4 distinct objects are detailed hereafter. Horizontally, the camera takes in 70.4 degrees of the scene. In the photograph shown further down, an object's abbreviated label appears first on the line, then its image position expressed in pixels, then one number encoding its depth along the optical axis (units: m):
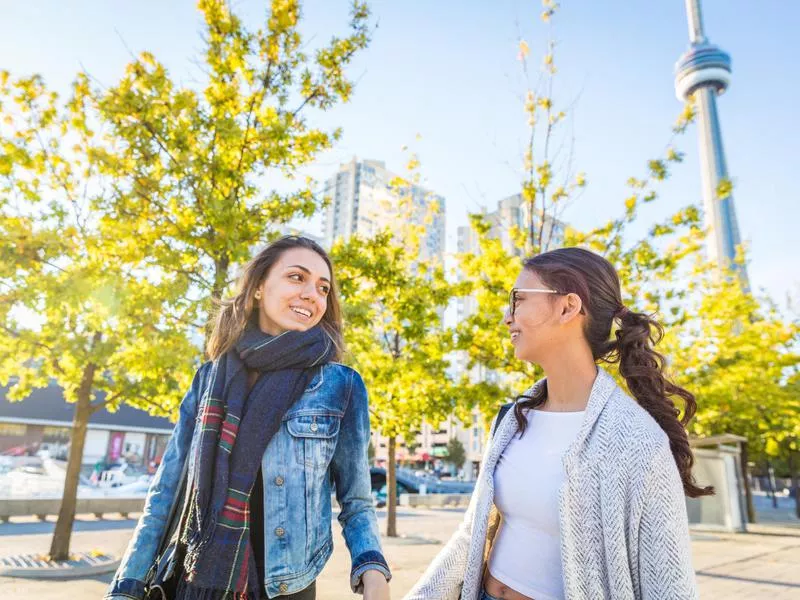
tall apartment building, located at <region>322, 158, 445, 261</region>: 106.38
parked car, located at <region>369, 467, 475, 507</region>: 39.31
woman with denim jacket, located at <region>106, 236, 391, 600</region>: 1.90
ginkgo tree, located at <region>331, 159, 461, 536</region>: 9.67
